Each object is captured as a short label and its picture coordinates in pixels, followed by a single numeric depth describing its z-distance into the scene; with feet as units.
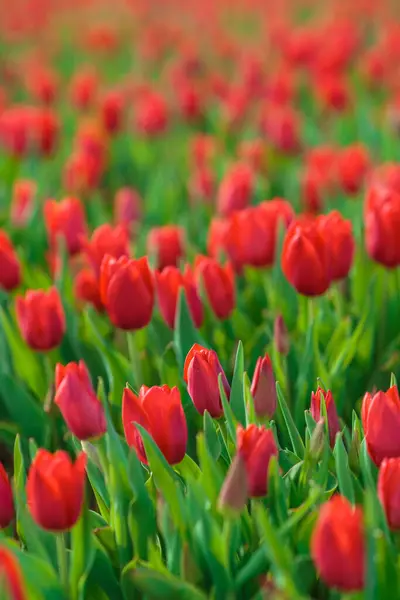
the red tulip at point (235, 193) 9.49
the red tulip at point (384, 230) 8.39
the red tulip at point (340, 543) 7.09
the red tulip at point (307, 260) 8.15
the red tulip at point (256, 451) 7.39
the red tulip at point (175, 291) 8.31
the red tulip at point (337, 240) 8.29
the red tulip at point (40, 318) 8.28
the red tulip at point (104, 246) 8.58
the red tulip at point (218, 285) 8.35
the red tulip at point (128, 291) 8.04
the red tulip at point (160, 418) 7.54
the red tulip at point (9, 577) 7.10
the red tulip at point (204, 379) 7.68
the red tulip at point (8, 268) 8.59
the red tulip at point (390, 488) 7.30
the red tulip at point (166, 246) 8.98
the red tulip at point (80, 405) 7.64
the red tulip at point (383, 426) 7.43
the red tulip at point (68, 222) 9.12
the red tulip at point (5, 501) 7.52
